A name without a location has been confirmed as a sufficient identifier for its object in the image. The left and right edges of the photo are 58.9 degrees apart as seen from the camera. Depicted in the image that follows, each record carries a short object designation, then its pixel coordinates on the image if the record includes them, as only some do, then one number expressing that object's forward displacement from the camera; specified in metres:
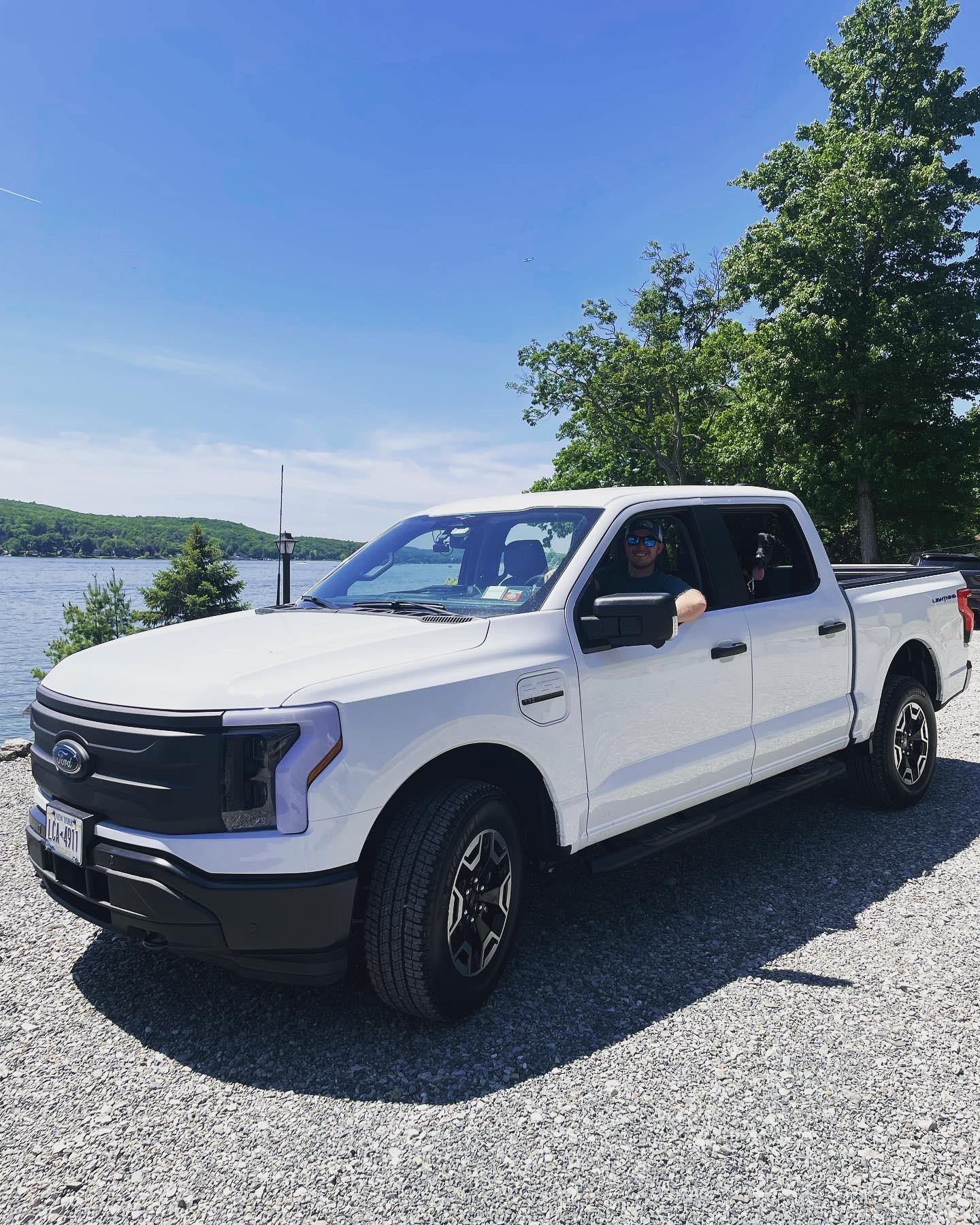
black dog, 4.65
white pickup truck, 2.68
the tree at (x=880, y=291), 26.84
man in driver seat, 3.93
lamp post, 16.86
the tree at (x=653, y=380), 38.69
